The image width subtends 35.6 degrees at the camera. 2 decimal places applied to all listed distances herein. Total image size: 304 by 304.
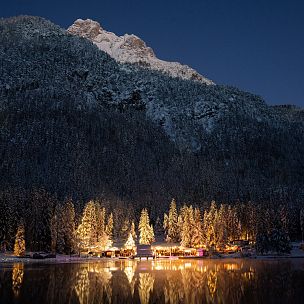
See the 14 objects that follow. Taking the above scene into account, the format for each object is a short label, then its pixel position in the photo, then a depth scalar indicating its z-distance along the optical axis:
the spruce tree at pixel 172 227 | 185.00
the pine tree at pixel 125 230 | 191.62
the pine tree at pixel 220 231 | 162.61
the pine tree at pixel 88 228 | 154.12
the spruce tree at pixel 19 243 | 129.00
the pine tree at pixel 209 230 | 163.99
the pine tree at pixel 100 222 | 164.57
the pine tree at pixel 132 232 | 177.48
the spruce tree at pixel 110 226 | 174.50
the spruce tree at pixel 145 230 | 183.76
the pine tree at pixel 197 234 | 163.38
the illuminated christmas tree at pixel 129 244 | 164.25
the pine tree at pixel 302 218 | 175.50
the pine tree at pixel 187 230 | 165.75
